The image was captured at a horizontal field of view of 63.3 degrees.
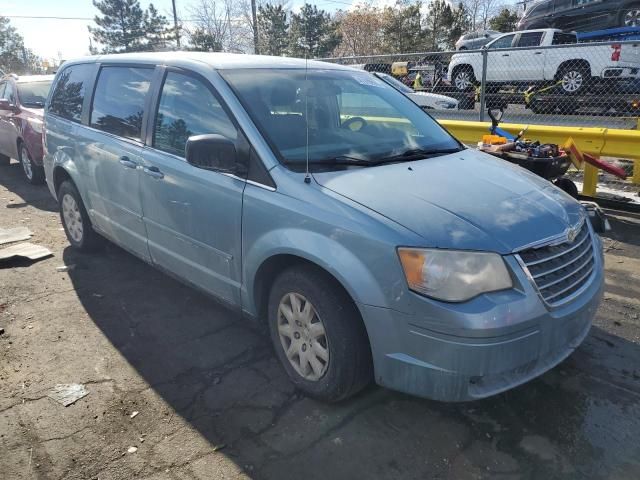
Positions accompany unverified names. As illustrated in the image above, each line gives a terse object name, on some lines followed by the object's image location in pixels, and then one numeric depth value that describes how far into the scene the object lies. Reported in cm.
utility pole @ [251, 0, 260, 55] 2805
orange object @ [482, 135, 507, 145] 583
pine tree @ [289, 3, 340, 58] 3644
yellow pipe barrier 591
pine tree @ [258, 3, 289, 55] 3741
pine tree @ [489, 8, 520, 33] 4056
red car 805
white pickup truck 1177
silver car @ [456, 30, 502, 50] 2136
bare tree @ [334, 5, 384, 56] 4297
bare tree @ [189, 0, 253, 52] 4166
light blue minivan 231
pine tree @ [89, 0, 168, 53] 4734
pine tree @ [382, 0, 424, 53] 3984
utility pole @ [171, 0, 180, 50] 3928
